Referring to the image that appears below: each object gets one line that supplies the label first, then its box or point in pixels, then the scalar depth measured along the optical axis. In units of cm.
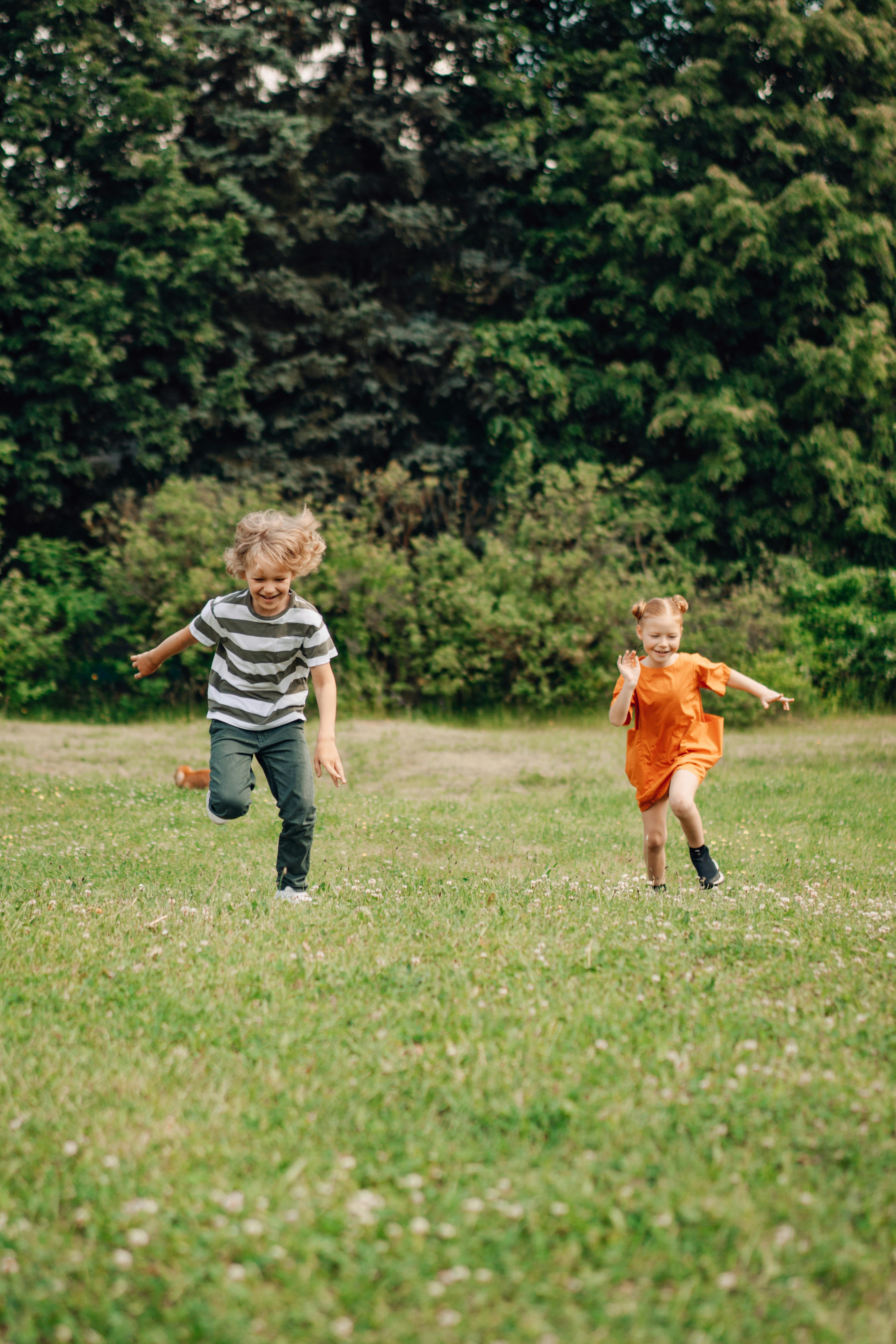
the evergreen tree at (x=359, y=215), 1853
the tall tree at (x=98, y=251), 1723
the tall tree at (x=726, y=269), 1822
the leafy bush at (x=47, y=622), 1606
